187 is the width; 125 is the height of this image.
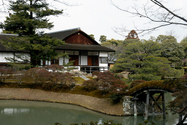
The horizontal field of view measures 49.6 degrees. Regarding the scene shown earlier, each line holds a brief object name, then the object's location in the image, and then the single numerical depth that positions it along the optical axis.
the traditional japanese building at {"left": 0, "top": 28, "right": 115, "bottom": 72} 25.40
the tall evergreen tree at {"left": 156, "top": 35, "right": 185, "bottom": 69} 33.59
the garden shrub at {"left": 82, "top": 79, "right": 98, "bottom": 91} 17.34
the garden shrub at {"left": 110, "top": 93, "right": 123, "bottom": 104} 14.24
